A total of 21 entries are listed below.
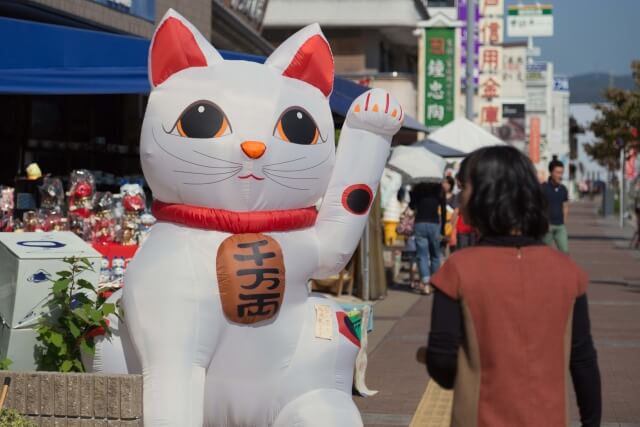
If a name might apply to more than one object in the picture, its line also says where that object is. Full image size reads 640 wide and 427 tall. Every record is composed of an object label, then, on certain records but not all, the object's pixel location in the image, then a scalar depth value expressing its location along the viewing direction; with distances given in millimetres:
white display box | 6383
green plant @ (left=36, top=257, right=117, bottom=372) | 6188
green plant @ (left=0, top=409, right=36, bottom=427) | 5383
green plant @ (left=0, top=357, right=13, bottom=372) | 6215
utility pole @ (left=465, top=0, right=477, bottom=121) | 27891
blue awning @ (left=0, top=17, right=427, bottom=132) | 9344
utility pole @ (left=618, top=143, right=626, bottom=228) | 42188
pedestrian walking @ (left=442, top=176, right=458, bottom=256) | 18531
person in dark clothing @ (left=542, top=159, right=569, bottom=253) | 15484
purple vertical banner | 43469
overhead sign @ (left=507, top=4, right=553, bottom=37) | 101188
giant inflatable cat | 5832
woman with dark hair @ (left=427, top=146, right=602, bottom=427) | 3672
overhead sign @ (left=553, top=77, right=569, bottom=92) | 104188
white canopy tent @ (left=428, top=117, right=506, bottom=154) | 21717
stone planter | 5734
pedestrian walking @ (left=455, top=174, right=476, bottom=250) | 16750
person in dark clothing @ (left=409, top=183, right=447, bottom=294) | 15992
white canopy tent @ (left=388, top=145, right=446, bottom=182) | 16234
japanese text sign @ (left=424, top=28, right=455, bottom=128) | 32906
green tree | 34500
